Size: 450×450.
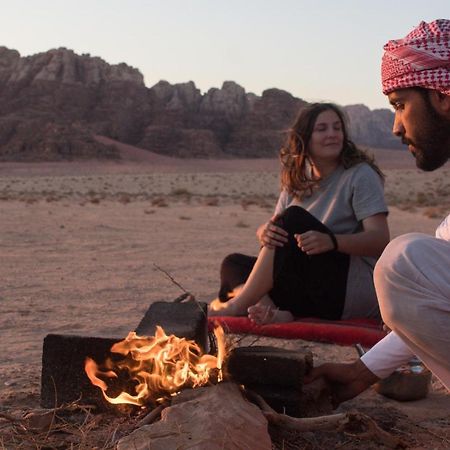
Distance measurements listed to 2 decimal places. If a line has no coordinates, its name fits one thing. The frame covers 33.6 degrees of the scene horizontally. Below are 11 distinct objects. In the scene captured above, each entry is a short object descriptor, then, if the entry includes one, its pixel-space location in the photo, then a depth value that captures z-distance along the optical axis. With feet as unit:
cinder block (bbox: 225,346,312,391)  9.75
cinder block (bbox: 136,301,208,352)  10.32
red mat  14.40
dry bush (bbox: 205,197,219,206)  63.82
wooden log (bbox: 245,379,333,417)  9.83
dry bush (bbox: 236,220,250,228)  42.19
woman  14.58
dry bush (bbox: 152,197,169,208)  60.29
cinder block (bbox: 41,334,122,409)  10.32
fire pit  8.06
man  7.90
